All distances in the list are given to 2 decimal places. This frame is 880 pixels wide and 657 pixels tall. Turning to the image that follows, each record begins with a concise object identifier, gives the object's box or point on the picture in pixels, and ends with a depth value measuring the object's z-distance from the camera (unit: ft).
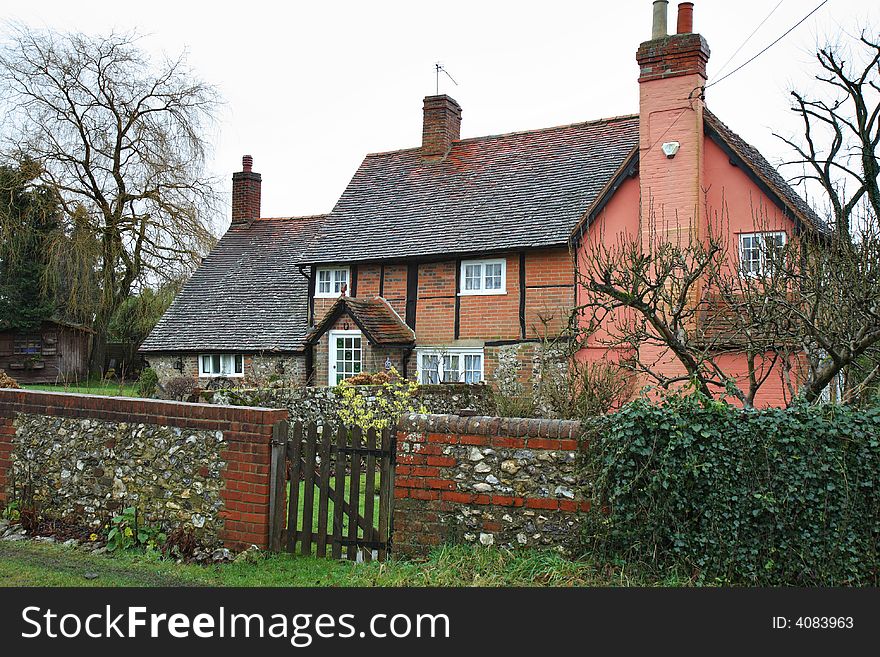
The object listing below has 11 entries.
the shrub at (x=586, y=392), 38.42
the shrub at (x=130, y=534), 26.66
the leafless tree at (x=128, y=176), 102.73
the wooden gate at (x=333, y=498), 24.88
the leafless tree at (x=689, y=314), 26.40
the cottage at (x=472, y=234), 56.08
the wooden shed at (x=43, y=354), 115.85
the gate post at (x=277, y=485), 25.58
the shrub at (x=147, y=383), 82.38
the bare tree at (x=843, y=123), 71.56
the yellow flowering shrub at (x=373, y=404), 42.50
